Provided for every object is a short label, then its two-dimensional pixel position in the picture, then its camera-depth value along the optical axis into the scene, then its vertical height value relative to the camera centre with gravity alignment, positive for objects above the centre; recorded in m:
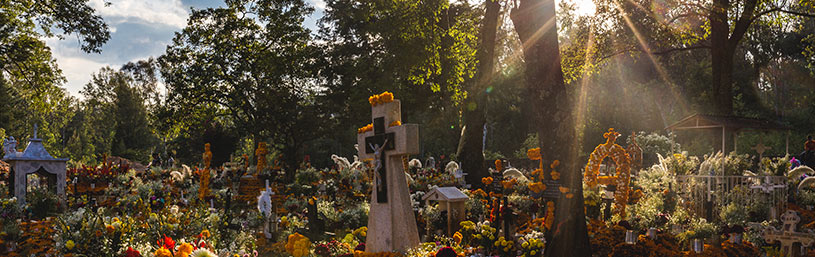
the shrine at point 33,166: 15.41 -0.97
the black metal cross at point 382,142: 9.45 -0.26
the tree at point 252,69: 29.20 +3.11
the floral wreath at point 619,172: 11.45 -0.98
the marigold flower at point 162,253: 5.94 -1.28
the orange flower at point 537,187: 9.02 -0.98
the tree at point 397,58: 13.70 +2.40
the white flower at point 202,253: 5.67 -1.23
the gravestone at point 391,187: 9.26 -0.98
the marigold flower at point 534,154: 10.34 -0.52
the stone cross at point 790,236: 8.55 -1.72
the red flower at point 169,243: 6.14 -1.22
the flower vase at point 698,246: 9.07 -1.94
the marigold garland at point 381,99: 9.65 +0.49
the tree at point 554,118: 8.70 +0.11
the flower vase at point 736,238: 9.35 -1.88
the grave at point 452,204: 10.96 -1.50
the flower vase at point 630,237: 9.30 -1.84
